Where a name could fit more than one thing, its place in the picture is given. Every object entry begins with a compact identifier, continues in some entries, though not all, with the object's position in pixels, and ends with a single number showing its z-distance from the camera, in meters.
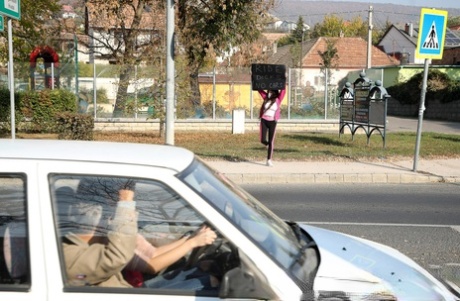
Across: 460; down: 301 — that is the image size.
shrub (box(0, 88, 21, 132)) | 18.76
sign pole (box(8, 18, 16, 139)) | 10.36
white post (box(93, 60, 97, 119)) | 22.89
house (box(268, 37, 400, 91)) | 60.94
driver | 2.91
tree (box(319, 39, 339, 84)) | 55.06
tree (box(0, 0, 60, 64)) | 19.08
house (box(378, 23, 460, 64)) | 70.70
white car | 2.75
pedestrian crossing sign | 11.98
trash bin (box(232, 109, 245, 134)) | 21.59
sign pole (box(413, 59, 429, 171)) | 11.86
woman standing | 13.17
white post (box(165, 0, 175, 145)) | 11.68
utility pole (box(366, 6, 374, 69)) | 36.14
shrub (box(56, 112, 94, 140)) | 16.59
